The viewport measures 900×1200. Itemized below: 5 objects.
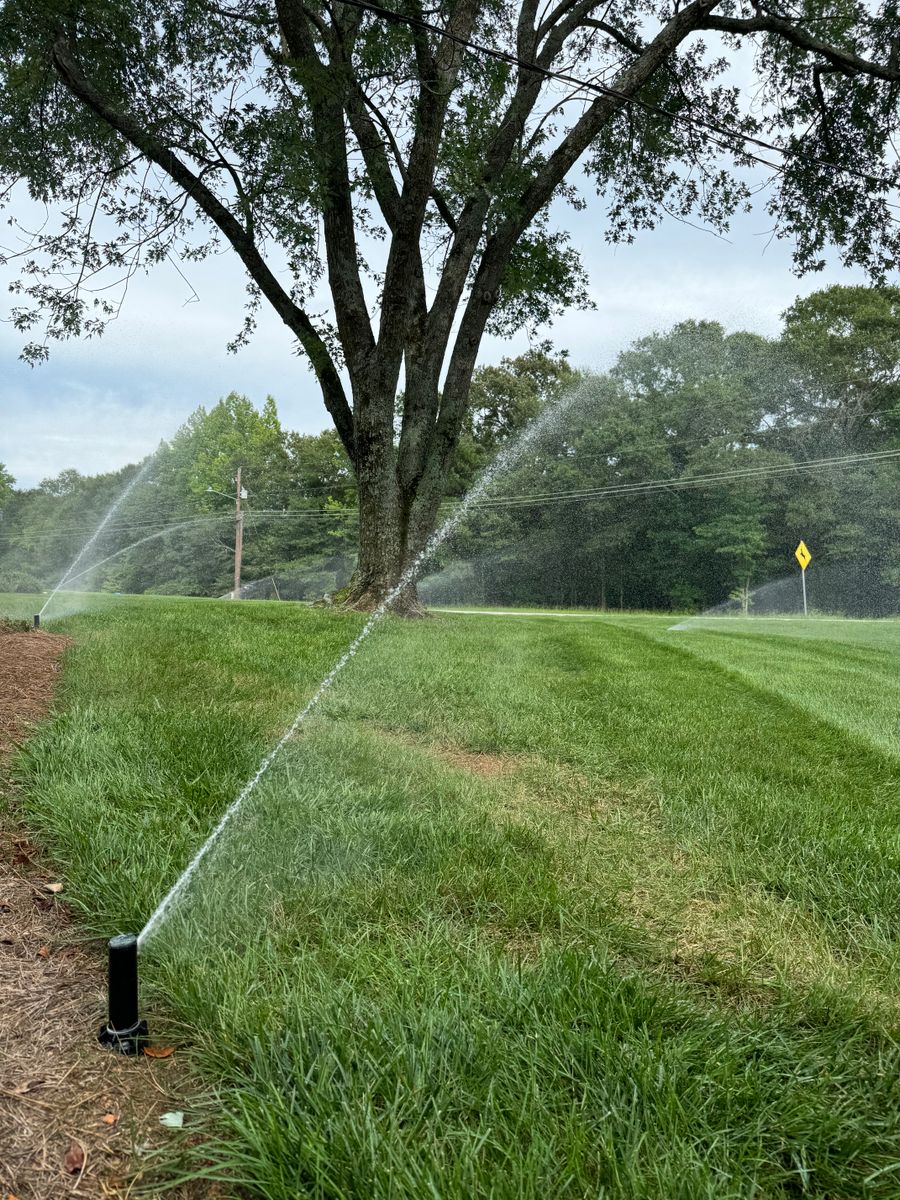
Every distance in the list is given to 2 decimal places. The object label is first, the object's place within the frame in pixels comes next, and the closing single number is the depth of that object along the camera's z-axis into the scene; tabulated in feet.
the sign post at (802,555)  72.47
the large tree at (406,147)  25.55
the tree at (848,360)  108.17
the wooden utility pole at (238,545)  99.14
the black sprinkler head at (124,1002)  4.38
